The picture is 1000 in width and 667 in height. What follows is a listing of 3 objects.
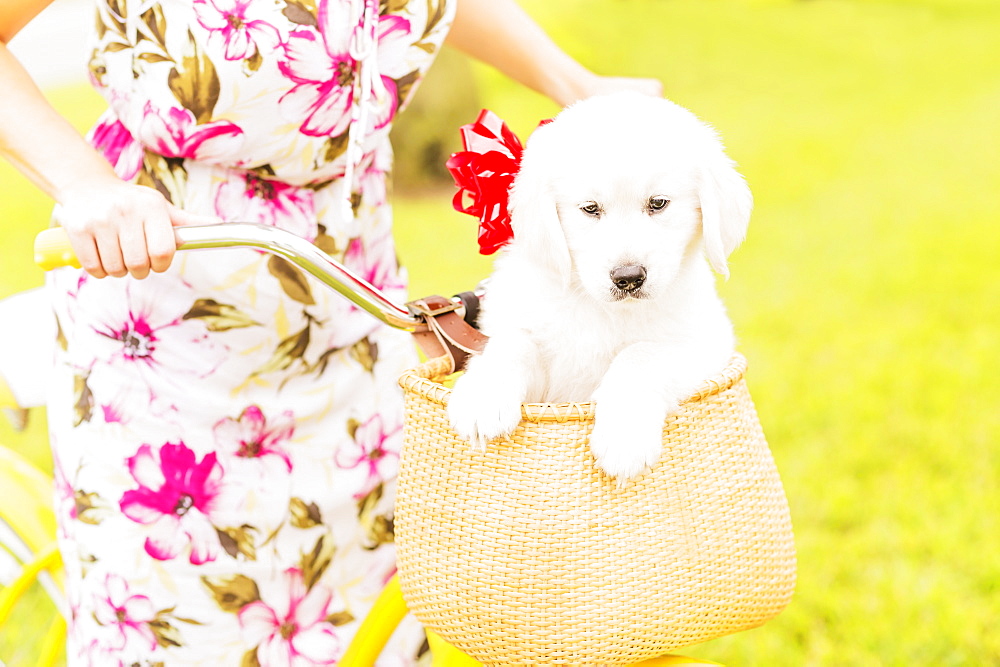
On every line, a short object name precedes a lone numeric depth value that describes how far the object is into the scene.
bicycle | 1.36
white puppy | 1.28
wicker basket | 1.25
